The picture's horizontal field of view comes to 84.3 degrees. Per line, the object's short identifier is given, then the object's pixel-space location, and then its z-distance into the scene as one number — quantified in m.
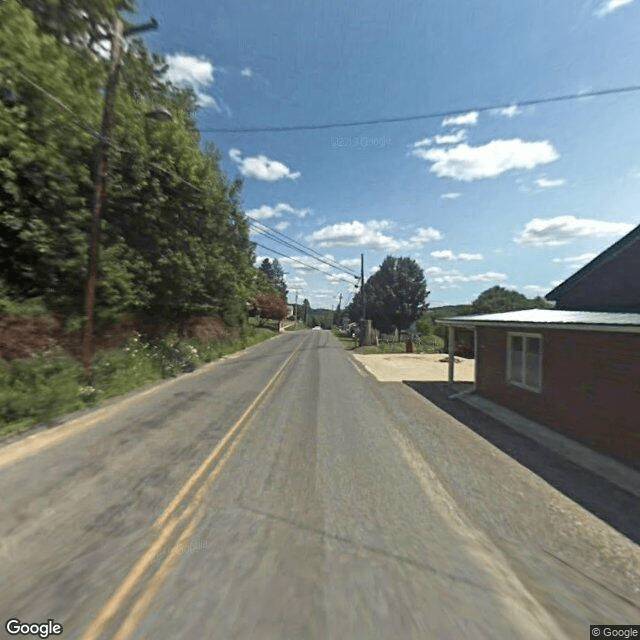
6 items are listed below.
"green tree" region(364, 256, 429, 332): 46.88
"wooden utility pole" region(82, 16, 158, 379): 9.98
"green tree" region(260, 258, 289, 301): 113.24
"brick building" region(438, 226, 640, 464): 6.35
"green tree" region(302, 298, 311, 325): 132.59
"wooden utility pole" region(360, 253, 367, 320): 35.96
